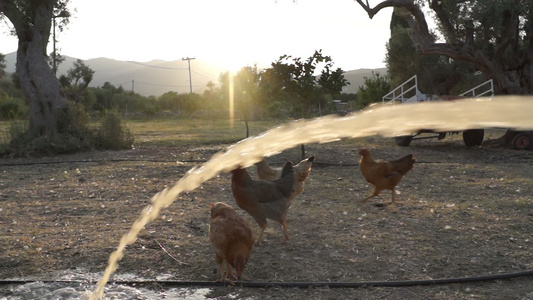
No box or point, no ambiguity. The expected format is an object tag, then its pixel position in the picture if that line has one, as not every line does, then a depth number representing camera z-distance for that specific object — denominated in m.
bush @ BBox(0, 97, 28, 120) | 40.25
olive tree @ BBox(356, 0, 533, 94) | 14.69
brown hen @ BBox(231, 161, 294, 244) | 5.01
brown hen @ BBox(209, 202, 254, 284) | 4.17
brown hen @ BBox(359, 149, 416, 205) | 7.22
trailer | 14.29
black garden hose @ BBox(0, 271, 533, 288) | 4.23
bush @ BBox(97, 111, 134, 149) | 15.94
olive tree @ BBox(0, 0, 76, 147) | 15.00
